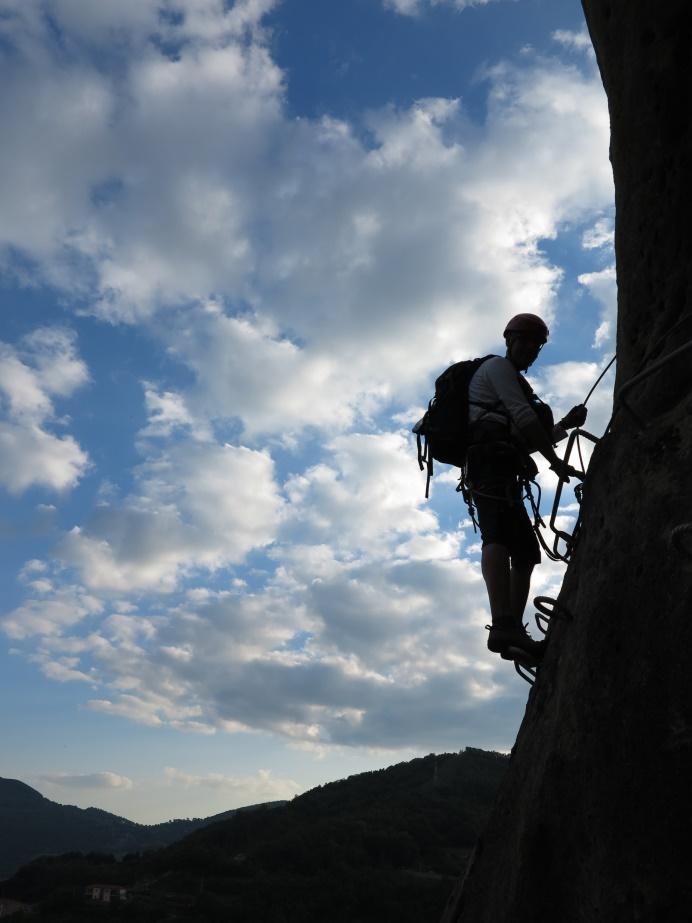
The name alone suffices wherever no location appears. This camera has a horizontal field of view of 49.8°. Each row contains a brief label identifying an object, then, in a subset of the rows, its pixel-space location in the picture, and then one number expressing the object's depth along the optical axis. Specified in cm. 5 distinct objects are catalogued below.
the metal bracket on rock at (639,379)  283
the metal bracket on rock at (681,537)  253
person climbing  394
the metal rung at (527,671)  370
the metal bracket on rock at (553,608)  333
